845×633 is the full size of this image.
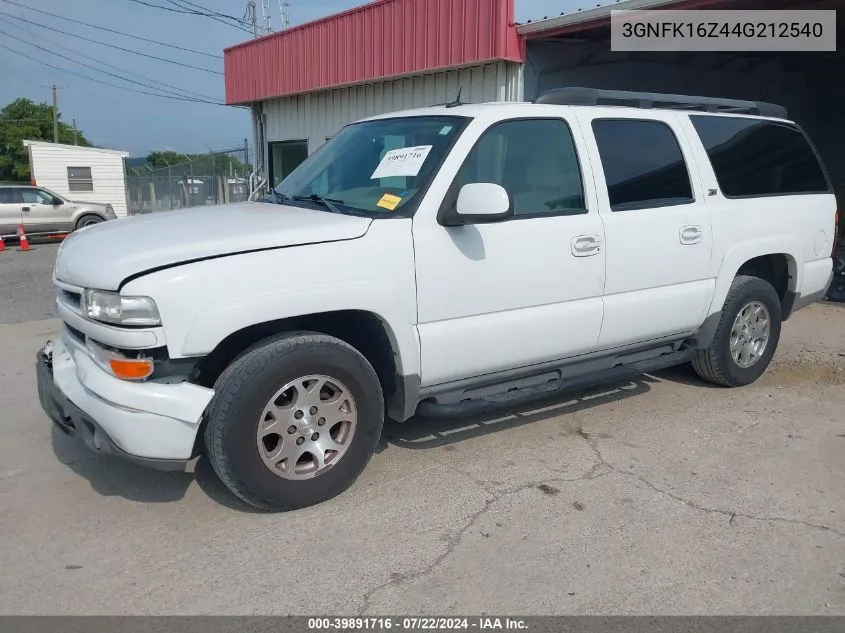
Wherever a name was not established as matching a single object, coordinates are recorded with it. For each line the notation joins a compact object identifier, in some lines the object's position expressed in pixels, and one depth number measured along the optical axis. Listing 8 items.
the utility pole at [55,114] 52.96
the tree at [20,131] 59.94
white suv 3.18
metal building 9.75
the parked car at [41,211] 18.16
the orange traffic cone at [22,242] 16.84
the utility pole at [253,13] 31.09
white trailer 26.73
